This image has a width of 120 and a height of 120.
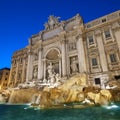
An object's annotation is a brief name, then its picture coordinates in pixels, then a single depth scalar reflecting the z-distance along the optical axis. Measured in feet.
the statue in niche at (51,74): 71.22
